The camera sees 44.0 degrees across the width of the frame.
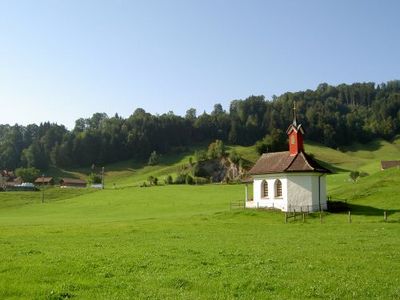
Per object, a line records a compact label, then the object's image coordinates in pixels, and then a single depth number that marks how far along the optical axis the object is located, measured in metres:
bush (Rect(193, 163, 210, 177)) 133.90
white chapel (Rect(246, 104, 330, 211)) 54.16
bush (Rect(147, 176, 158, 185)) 123.41
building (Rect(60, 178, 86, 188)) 154.12
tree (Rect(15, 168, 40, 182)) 157.50
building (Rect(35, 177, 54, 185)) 156.54
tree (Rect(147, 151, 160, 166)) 181.02
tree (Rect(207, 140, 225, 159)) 143.16
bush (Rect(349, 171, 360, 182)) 93.88
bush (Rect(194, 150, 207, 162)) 142.75
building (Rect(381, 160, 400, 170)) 109.75
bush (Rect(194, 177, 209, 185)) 122.43
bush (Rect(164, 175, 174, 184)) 122.96
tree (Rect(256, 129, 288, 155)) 126.90
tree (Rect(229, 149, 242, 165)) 138.00
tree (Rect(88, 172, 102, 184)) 147.75
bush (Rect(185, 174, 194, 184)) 121.69
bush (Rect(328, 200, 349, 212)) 52.49
